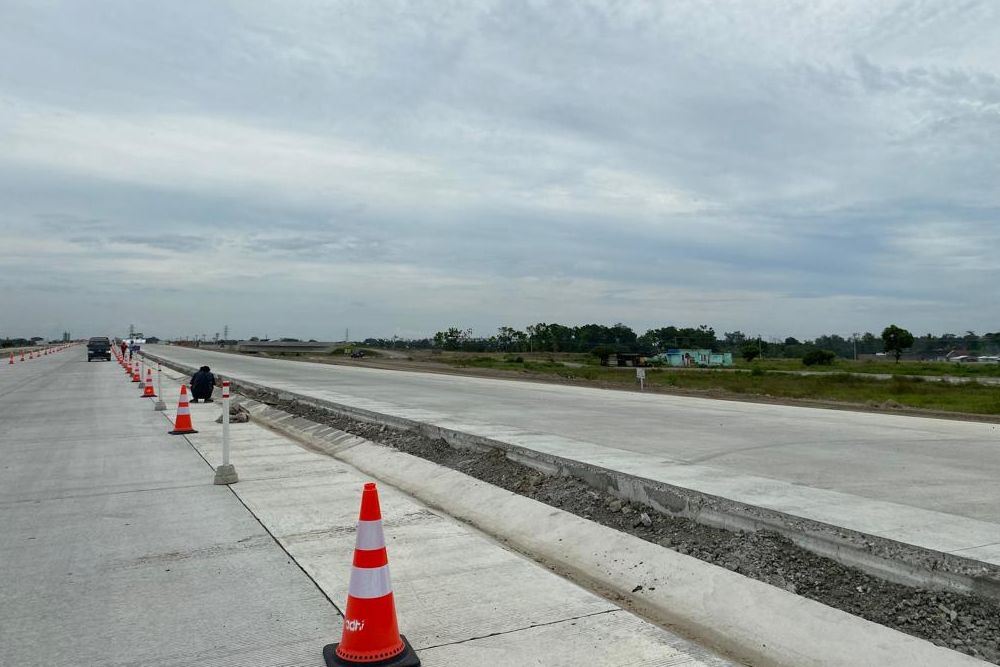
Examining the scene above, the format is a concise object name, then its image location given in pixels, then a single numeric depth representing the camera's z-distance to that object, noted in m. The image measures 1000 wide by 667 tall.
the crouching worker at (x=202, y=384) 20.59
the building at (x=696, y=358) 106.94
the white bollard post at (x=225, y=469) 9.44
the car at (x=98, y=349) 61.84
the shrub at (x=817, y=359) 103.62
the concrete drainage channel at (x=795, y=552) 4.54
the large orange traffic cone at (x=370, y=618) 4.03
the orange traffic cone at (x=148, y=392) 23.52
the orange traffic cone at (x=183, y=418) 14.81
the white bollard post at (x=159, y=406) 19.44
